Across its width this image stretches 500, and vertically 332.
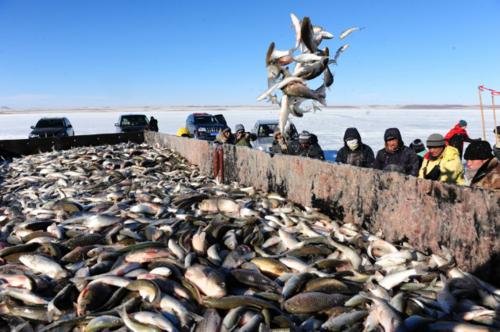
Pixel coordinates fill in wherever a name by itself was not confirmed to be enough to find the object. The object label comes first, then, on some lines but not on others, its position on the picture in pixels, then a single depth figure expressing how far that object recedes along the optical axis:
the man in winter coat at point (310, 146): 7.96
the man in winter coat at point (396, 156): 6.16
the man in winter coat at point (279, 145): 8.74
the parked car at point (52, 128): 20.08
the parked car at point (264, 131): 14.95
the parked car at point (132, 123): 22.16
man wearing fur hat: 4.76
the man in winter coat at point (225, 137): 11.15
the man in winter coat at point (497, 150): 5.58
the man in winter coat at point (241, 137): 10.77
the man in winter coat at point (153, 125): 22.09
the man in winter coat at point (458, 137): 9.55
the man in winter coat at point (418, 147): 9.02
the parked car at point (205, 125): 18.84
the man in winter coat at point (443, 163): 5.50
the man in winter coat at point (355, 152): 6.78
